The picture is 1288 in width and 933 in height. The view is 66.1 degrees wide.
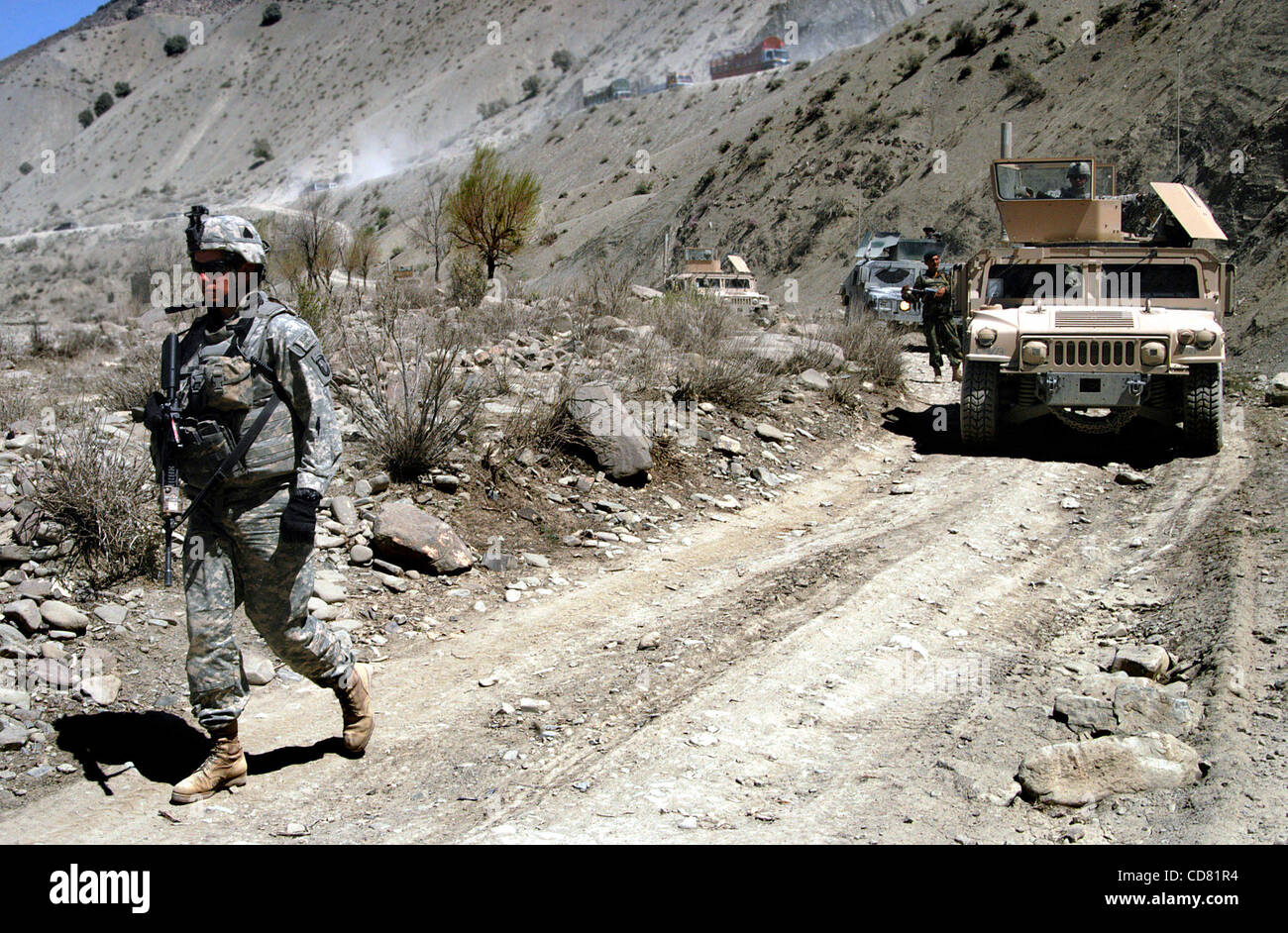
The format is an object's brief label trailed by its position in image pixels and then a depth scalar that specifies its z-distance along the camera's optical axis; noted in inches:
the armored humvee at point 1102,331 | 301.1
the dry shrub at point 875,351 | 430.0
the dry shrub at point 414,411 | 240.4
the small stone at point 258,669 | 164.4
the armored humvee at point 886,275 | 595.5
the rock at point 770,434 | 329.7
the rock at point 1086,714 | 136.5
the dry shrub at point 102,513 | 183.0
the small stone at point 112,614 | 169.9
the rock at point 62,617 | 164.7
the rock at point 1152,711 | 132.0
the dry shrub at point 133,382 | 306.5
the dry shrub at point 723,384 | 332.8
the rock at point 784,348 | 392.5
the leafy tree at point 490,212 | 1053.2
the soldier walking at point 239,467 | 126.3
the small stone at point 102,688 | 150.6
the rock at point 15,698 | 144.3
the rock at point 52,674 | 152.0
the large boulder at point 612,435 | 268.7
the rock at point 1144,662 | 153.9
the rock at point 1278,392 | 375.9
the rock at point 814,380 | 386.6
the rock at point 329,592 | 190.4
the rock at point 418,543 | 208.2
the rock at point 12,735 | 135.5
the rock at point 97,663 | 156.2
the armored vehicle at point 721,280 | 674.8
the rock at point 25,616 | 162.7
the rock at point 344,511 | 219.9
